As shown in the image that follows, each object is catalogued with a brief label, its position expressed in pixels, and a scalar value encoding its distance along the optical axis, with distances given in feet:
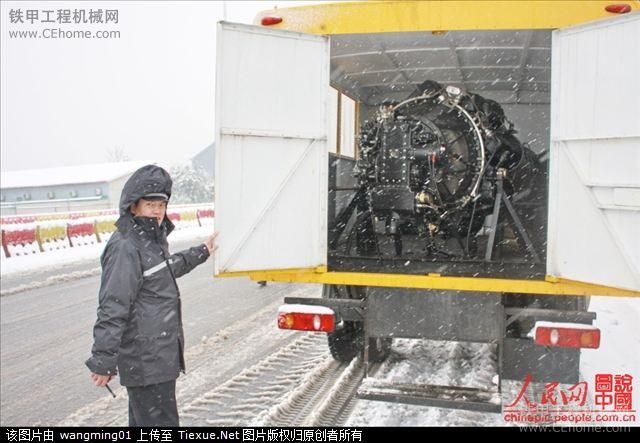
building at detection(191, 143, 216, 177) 275.59
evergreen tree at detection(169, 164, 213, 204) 183.42
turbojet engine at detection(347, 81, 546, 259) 16.71
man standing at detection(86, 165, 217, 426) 9.45
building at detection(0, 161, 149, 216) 171.63
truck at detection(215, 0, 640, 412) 11.78
